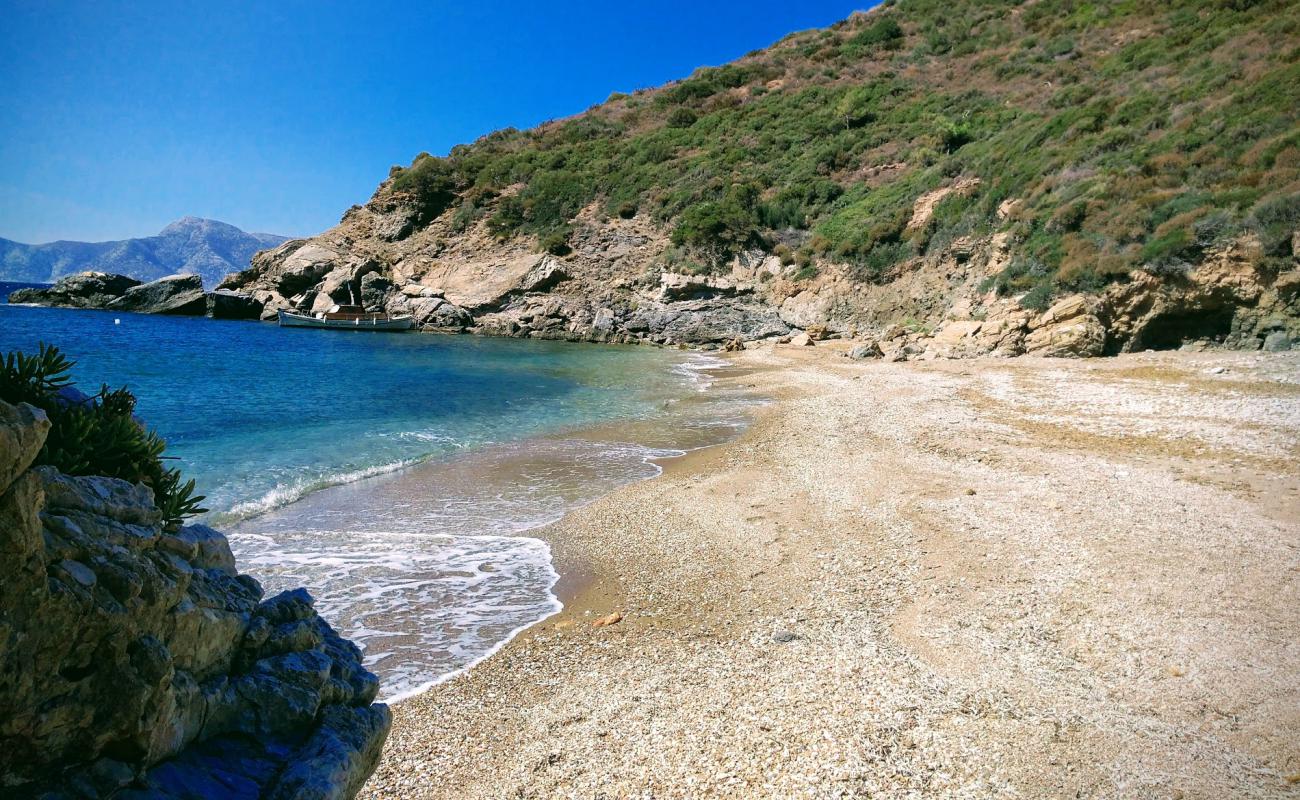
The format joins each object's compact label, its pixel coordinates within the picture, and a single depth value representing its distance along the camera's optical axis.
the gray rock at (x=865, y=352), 27.83
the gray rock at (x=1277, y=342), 17.20
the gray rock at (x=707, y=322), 38.50
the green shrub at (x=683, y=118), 59.75
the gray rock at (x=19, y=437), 2.29
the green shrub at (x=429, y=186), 56.09
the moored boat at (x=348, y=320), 47.72
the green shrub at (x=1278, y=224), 17.25
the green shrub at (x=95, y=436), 3.33
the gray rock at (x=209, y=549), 3.64
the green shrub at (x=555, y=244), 47.50
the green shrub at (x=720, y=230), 42.44
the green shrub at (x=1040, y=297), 22.67
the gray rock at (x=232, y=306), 54.88
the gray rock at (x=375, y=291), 51.25
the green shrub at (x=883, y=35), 62.11
